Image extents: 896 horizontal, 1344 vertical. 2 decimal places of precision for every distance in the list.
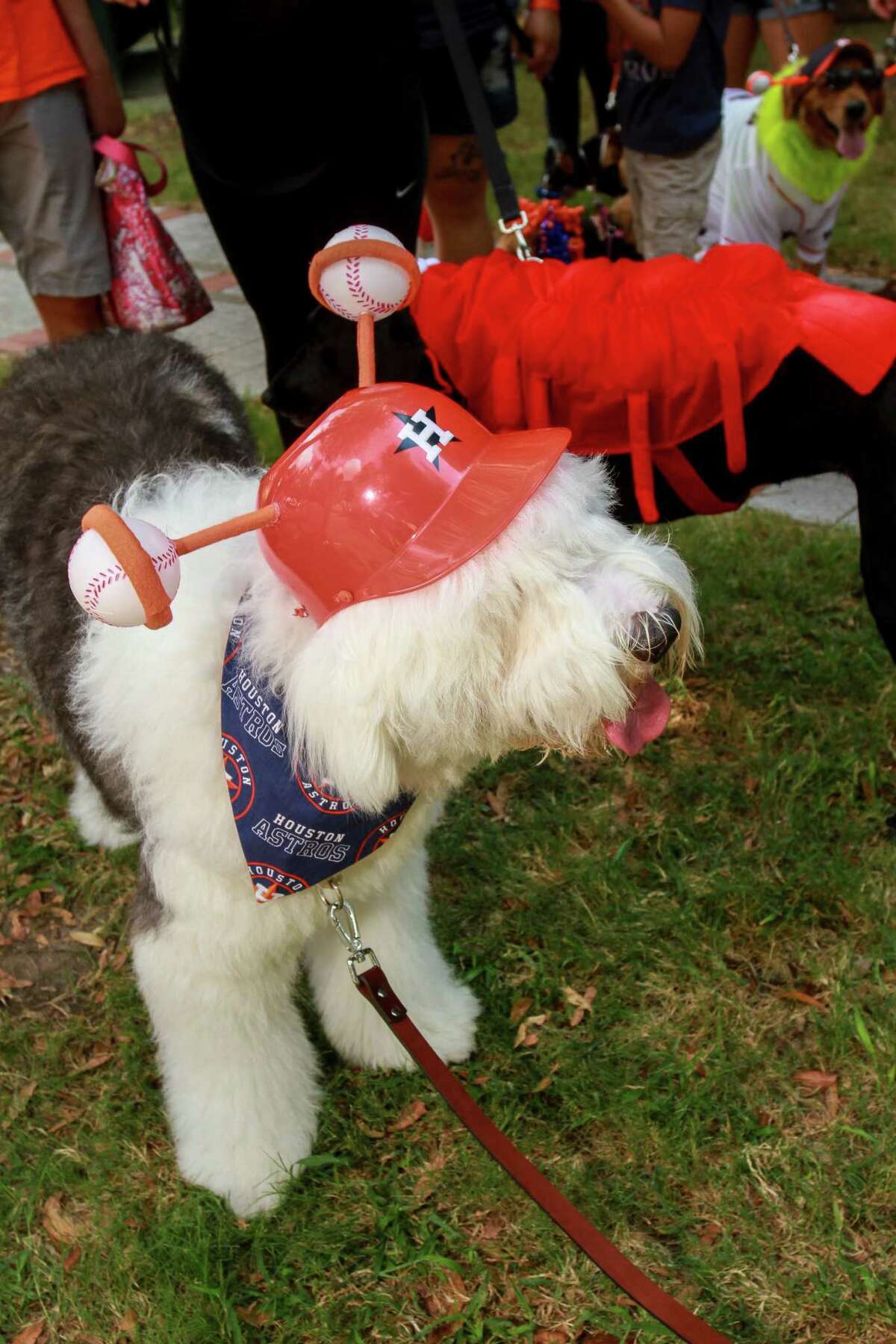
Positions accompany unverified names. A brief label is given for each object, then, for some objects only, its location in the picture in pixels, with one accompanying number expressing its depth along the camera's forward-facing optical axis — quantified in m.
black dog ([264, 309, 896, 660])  2.26
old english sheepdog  1.36
